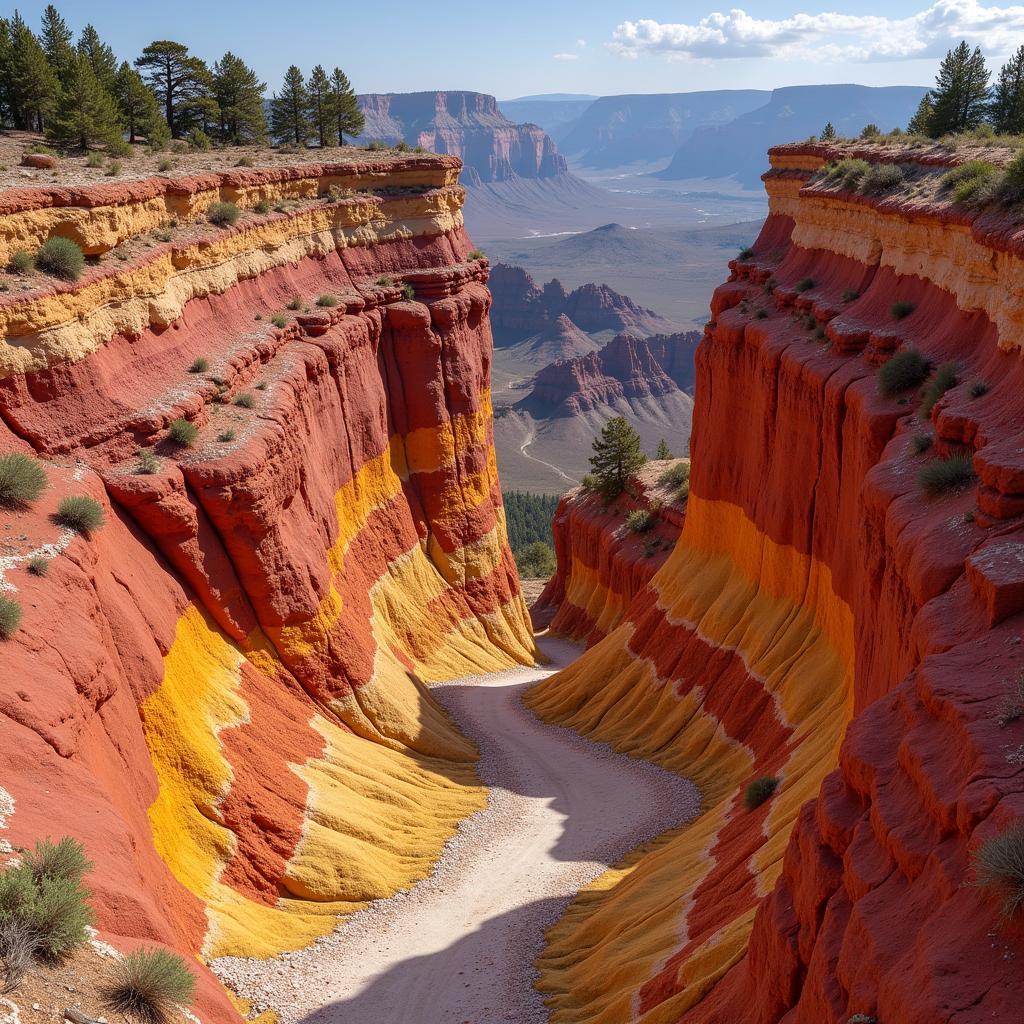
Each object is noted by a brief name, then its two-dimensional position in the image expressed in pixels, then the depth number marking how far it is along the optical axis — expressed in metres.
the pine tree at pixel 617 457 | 65.38
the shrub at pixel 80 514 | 22.98
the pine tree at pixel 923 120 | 59.97
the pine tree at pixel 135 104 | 54.31
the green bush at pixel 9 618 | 18.72
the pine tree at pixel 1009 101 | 52.28
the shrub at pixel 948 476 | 19.56
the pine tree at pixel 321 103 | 69.88
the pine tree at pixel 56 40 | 55.16
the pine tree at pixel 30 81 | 48.00
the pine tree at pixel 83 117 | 42.38
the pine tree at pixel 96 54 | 57.34
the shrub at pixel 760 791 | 25.94
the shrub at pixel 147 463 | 26.78
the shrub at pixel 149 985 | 13.29
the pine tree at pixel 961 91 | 55.81
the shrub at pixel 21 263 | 26.27
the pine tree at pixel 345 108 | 71.31
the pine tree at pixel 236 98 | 65.25
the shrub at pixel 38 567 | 20.77
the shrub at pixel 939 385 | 23.70
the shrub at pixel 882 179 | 33.50
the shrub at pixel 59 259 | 27.14
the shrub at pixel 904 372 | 25.75
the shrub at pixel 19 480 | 22.36
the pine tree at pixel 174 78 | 60.81
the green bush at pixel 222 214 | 37.91
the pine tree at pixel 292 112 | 70.25
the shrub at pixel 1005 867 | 9.73
